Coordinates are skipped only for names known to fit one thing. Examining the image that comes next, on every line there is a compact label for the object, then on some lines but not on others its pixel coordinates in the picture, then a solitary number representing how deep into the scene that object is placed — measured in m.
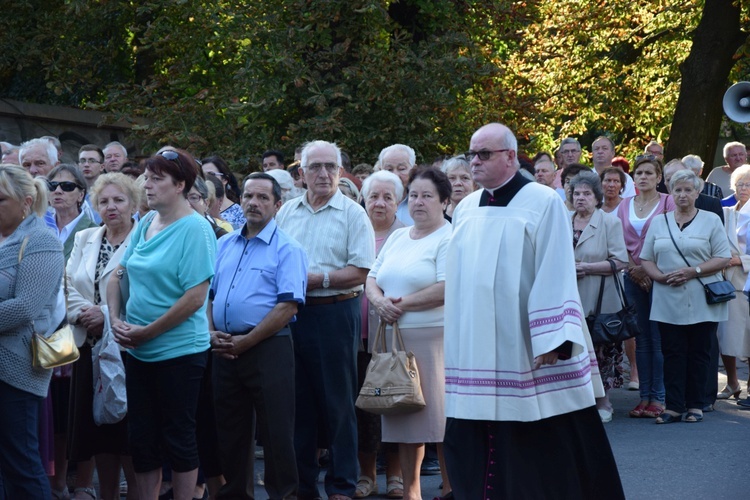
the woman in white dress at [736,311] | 12.45
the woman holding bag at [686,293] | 10.92
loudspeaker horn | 17.97
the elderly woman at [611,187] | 12.55
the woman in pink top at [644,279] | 11.41
